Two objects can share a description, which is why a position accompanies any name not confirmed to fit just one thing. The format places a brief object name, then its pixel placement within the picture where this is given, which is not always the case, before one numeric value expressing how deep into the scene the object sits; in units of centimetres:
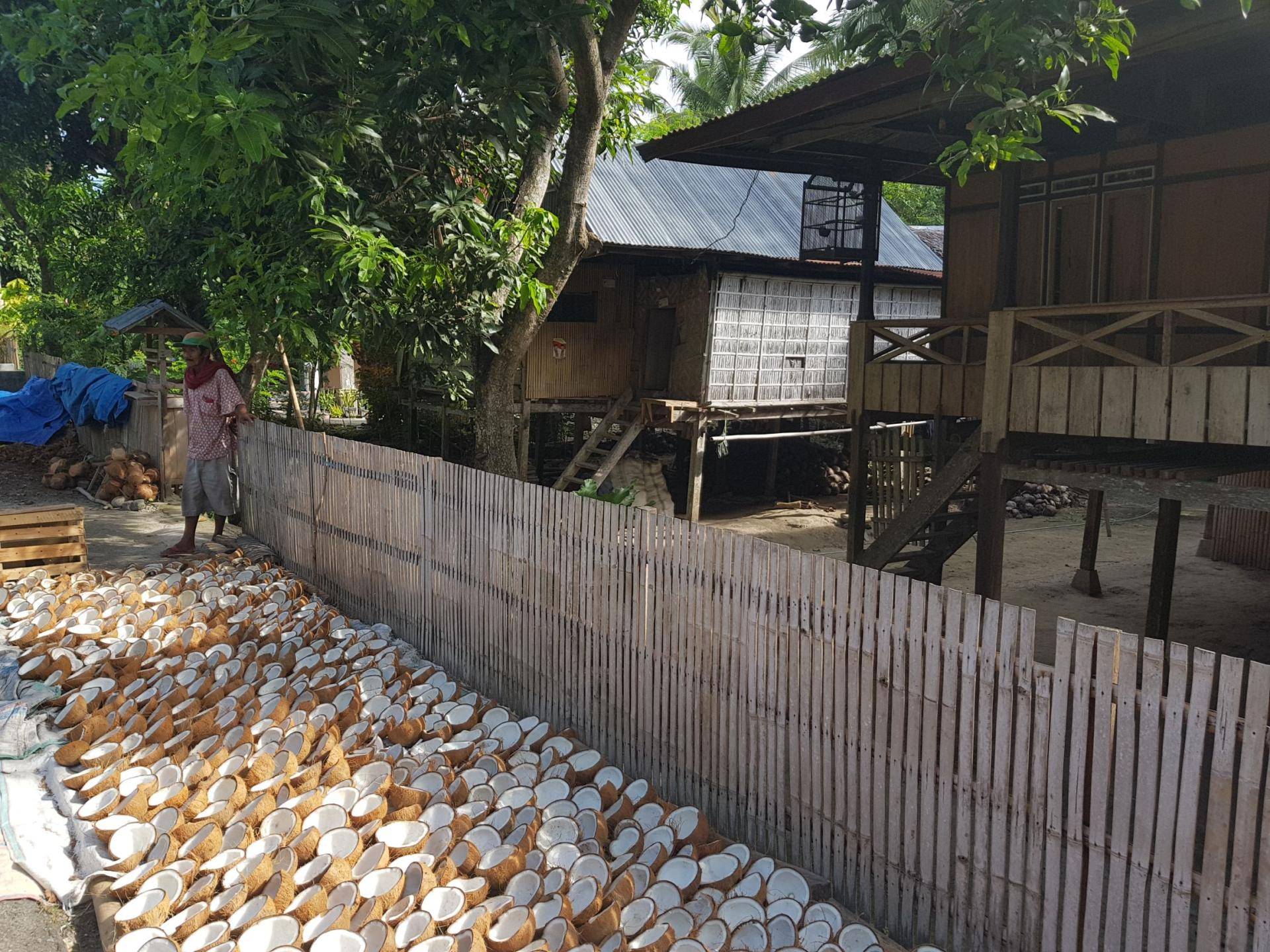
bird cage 1257
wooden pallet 824
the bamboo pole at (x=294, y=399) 1353
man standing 926
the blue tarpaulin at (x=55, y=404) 1434
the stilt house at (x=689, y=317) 1588
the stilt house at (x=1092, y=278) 662
